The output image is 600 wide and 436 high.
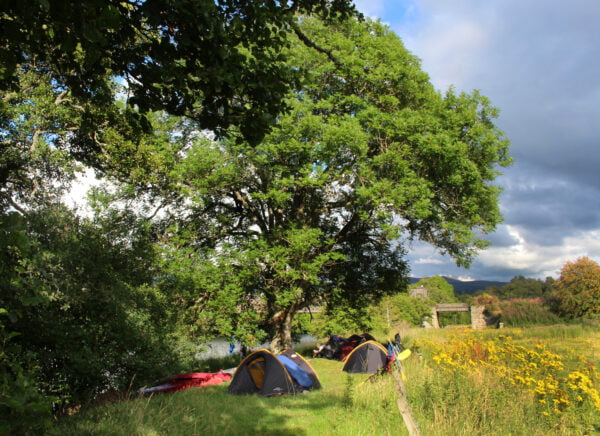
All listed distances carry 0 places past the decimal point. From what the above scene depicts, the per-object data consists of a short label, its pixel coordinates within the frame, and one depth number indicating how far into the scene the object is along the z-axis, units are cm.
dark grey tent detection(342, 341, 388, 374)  1367
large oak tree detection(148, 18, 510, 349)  1275
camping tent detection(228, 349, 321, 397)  1045
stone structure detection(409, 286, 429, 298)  7948
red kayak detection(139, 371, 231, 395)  1066
